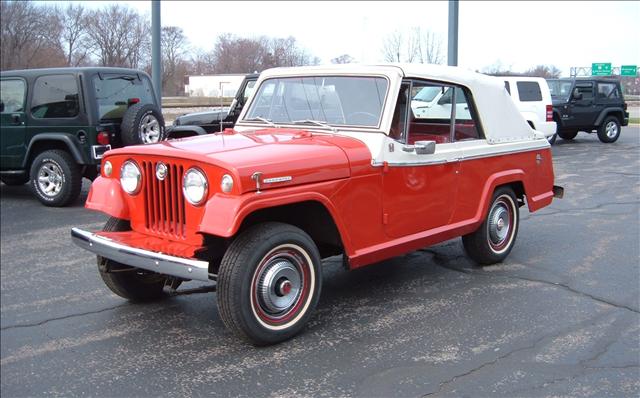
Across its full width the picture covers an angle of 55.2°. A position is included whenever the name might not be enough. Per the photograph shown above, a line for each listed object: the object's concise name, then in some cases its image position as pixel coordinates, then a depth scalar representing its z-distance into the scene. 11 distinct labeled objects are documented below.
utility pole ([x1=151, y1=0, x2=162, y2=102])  14.23
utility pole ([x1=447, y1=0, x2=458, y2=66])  17.17
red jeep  3.89
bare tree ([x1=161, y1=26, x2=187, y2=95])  37.47
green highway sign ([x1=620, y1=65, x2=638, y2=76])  38.81
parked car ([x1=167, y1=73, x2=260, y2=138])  11.09
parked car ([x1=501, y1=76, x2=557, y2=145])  15.82
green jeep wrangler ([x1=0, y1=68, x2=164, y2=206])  8.72
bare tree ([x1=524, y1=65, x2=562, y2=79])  46.69
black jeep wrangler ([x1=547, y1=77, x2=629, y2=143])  18.33
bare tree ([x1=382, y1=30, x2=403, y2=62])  28.03
